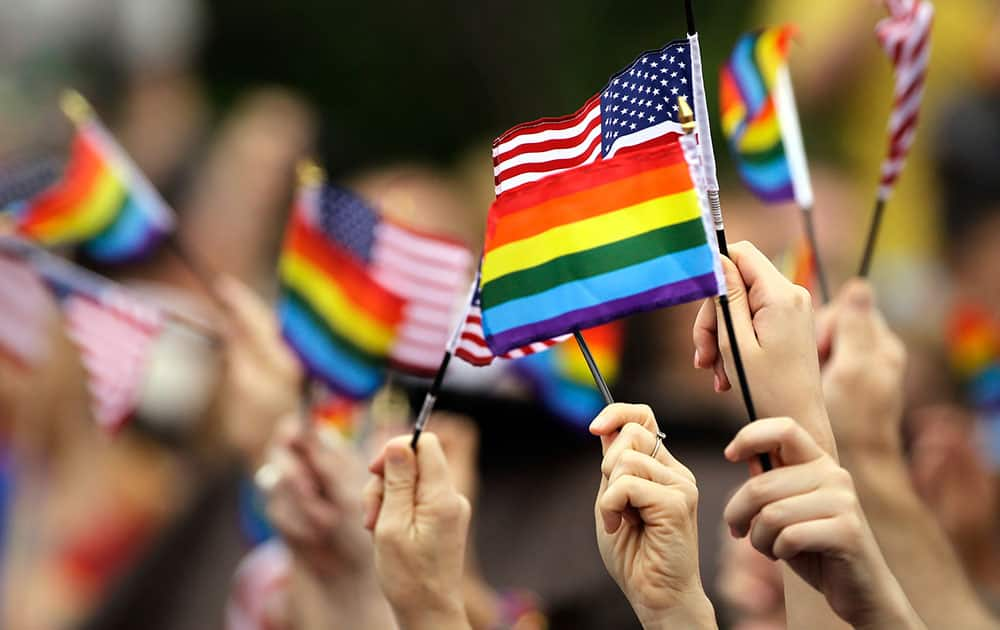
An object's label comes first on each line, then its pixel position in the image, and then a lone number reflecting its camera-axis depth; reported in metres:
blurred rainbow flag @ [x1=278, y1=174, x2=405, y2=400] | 7.39
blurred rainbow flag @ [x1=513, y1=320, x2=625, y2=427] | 8.66
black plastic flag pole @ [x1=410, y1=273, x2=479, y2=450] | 5.48
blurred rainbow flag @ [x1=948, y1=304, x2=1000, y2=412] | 8.62
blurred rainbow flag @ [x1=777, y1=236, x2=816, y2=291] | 6.97
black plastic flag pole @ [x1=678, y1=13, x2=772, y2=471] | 4.33
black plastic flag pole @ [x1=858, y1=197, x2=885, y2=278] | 6.63
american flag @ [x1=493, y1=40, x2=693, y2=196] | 4.68
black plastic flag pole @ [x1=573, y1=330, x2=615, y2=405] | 5.00
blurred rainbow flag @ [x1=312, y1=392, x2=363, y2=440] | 8.20
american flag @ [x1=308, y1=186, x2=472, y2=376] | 7.22
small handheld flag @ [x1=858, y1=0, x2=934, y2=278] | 6.77
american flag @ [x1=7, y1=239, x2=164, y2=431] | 8.47
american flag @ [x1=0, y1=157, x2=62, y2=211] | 8.86
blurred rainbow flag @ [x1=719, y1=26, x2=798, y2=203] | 7.01
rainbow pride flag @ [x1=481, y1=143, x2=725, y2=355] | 4.57
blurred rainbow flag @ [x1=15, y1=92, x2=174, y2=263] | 8.73
